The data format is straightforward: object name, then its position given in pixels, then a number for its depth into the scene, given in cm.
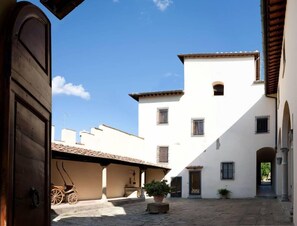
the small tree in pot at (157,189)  1154
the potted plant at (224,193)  1900
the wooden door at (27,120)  161
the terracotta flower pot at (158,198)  1164
